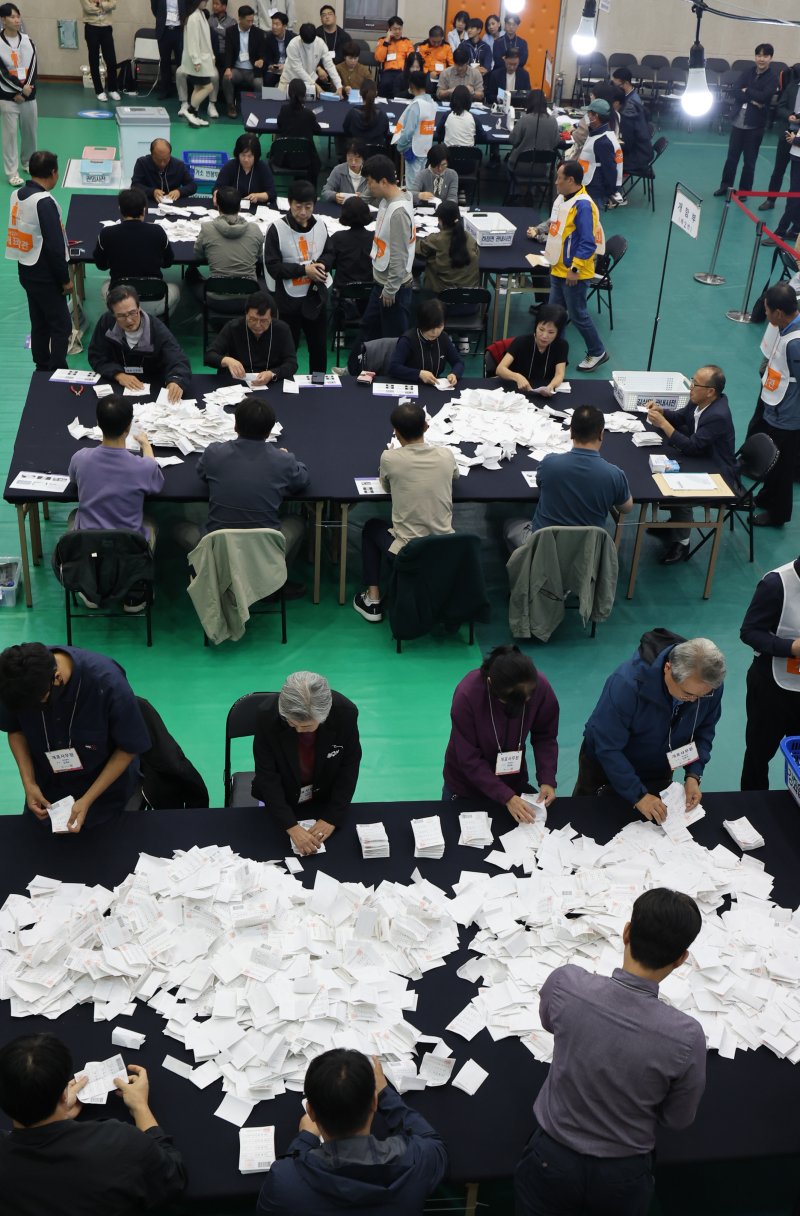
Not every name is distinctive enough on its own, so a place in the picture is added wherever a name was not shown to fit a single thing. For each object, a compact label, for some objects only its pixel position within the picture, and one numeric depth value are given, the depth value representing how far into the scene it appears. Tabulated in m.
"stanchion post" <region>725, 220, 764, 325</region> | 9.88
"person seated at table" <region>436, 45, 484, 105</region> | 12.98
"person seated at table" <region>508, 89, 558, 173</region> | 11.83
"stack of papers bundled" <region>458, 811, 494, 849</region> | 3.87
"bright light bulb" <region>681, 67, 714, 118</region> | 8.31
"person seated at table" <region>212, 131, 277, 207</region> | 9.34
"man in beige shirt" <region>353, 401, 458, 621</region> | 5.86
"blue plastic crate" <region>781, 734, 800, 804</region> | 4.13
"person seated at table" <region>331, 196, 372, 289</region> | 8.24
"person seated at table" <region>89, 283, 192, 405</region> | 6.54
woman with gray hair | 3.84
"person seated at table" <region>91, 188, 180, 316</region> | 8.06
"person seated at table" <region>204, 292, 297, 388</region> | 6.87
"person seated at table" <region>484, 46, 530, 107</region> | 14.16
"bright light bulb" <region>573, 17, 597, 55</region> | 9.84
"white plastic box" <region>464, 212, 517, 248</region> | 9.19
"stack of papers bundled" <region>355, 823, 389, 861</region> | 3.78
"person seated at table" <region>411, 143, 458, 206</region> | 9.82
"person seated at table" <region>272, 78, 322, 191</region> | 11.64
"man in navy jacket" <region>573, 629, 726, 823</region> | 3.88
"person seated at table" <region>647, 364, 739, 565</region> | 6.47
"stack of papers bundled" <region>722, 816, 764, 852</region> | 3.93
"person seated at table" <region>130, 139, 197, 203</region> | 9.41
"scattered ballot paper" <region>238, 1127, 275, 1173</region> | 2.87
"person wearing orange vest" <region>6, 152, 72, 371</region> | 7.48
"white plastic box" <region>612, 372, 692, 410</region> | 6.95
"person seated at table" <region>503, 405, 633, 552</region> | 5.77
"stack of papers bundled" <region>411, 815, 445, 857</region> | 3.80
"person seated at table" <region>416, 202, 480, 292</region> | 8.42
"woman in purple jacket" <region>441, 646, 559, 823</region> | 3.96
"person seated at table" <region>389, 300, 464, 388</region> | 7.05
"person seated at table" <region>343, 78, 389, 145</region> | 11.64
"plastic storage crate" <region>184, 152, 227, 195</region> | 10.14
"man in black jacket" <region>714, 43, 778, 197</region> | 12.37
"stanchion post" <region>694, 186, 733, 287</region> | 10.88
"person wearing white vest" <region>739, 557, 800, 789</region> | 4.45
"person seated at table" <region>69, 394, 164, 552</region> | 5.65
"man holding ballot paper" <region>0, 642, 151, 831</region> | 3.72
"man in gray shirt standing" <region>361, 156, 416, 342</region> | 7.86
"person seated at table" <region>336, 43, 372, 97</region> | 13.30
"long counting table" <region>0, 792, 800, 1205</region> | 2.97
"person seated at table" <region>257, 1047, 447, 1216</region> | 2.63
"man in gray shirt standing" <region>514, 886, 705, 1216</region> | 2.77
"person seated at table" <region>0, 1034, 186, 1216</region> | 2.64
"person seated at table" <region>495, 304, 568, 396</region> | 6.99
